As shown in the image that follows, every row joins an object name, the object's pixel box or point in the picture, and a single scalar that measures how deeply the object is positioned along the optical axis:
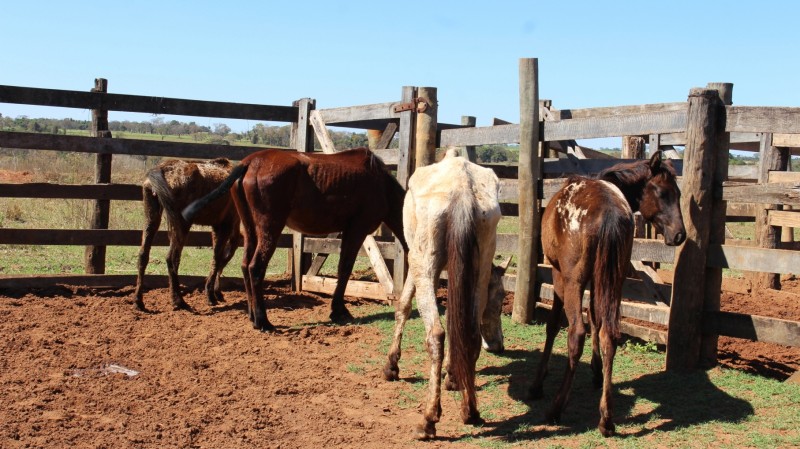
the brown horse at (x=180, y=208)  8.70
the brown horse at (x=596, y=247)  5.16
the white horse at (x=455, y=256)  5.10
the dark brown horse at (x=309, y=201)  8.04
